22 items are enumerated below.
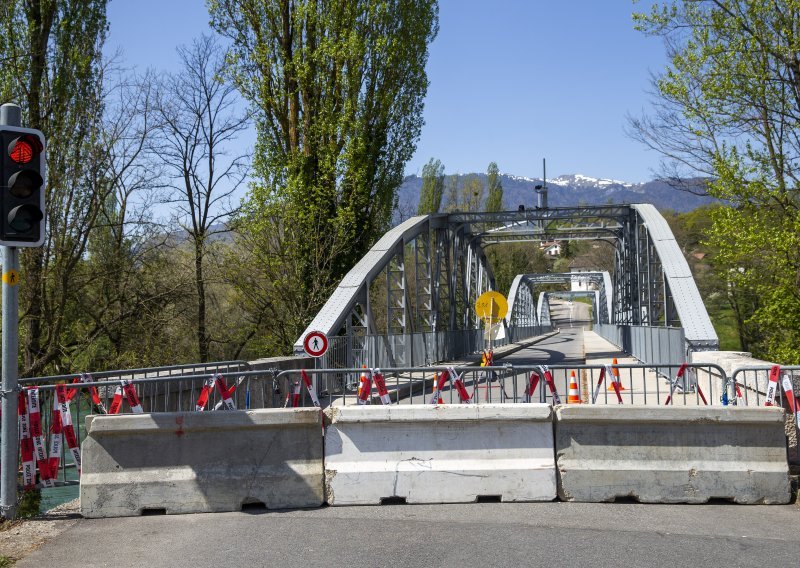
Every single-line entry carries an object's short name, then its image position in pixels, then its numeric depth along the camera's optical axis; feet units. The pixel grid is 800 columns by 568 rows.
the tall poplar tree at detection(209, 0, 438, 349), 89.45
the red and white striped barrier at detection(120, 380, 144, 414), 28.55
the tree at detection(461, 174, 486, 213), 328.00
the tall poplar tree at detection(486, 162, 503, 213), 311.04
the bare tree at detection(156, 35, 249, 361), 107.96
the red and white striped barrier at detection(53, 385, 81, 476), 27.17
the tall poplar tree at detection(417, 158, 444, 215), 267.29
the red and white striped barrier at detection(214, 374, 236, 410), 33.22
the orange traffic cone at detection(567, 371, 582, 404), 34.75
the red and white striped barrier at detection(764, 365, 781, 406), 28.25
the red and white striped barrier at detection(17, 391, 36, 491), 25.90
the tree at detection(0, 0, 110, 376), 67.87
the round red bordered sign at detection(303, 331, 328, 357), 52.42
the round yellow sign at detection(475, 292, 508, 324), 80.48
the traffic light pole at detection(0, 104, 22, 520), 23.84
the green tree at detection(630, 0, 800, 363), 68.85
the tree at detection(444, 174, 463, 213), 341.15
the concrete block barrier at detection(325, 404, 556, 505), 24.89
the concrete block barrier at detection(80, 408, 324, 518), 24.45
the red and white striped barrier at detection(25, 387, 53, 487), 26.30
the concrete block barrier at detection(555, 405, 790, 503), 24.71
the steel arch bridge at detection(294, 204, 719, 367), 63.62
